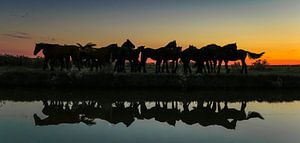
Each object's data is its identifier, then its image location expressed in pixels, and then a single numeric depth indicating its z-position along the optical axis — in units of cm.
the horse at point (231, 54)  2452
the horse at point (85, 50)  2469
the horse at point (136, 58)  2462
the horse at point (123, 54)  2423
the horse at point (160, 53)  2467
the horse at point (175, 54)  2459
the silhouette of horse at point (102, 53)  2426
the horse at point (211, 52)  2459
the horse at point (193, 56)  2464
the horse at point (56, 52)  2308
